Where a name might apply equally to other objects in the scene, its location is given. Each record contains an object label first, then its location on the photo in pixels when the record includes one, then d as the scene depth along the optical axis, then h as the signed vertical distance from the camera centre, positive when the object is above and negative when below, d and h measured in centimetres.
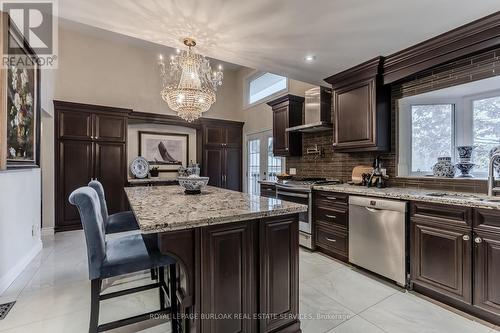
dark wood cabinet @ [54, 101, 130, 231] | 434 +26
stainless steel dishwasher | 233 -74
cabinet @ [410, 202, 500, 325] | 180 -75
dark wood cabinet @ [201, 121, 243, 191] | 599 +31
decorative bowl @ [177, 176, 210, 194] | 239 -17
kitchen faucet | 206 -11
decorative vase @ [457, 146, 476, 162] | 248 +14
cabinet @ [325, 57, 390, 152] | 298 +73
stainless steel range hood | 373 +88
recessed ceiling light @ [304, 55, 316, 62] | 288 +131
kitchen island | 134 -57
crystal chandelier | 287 +96
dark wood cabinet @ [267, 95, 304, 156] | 434 +81
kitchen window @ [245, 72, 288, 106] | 526 +188
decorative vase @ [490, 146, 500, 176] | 204 +11
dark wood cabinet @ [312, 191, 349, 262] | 292 -75
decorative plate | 529 -1
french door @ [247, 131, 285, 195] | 542 +11
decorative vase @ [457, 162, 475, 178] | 249 -3
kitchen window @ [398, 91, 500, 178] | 247 +41
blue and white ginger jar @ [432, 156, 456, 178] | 260 -3
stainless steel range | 335 -43
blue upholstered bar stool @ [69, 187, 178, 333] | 147 -60
